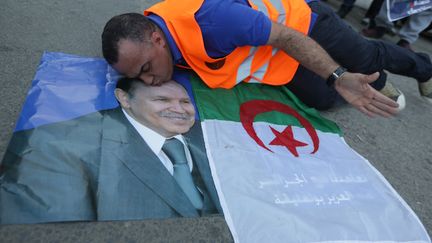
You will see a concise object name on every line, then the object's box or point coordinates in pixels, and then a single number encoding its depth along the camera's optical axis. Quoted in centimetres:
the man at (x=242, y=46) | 113
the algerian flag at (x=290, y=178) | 94
